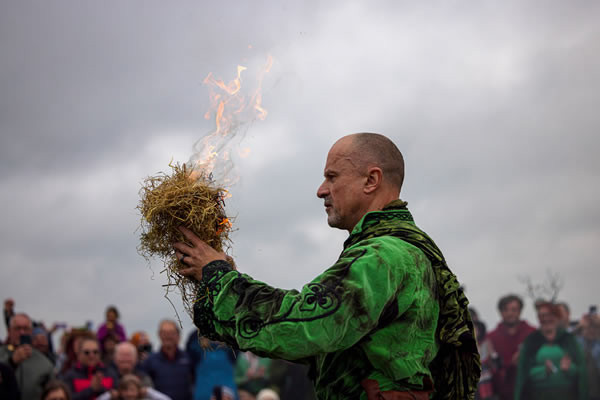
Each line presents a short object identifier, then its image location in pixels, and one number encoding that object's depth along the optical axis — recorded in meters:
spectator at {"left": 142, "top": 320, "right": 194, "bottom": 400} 9.48
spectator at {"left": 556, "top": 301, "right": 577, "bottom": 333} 11.27
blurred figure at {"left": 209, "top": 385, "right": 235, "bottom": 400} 9.61
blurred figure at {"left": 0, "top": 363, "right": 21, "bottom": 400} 8.13
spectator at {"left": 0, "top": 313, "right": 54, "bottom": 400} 8.53
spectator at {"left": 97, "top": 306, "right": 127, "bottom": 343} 10.67
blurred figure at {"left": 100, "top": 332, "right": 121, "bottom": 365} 10.05
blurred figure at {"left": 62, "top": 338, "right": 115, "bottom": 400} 8.70
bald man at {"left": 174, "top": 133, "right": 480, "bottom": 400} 2.92
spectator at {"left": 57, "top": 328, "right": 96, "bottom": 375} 9.16
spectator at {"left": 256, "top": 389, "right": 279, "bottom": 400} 10.22
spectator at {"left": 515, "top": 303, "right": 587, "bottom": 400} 11.08
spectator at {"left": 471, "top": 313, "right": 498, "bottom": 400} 11.46
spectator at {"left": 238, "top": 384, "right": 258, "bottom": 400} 11.54
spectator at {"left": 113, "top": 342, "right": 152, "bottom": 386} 8.67
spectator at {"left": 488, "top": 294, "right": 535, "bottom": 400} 11.27
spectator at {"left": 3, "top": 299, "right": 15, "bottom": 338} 10.95
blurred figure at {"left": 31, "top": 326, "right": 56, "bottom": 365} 9.16
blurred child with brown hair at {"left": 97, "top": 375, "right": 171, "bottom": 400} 8.16
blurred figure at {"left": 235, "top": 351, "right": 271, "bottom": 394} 11.98
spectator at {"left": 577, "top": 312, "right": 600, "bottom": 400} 11.23
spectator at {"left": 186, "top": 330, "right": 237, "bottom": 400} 9.60
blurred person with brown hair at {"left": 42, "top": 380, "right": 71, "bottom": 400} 7.76
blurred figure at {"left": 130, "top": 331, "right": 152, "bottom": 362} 10.94
